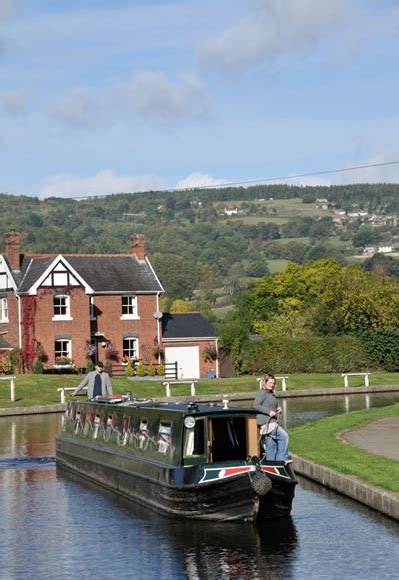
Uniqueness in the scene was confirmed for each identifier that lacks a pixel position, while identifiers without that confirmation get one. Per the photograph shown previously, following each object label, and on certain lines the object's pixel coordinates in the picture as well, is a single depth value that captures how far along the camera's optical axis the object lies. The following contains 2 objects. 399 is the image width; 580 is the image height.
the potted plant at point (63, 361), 70.88
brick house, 71.06
